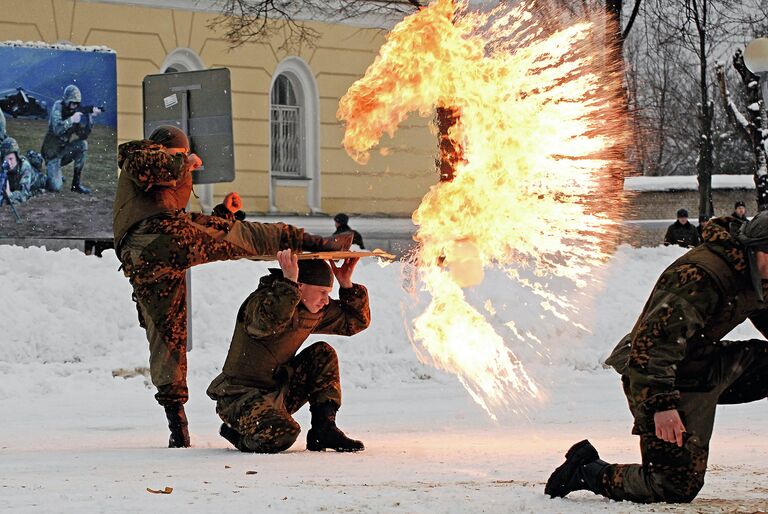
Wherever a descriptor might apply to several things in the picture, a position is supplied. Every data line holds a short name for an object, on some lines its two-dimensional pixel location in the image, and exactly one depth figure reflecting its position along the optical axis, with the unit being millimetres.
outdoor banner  22375
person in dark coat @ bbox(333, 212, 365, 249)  21714
